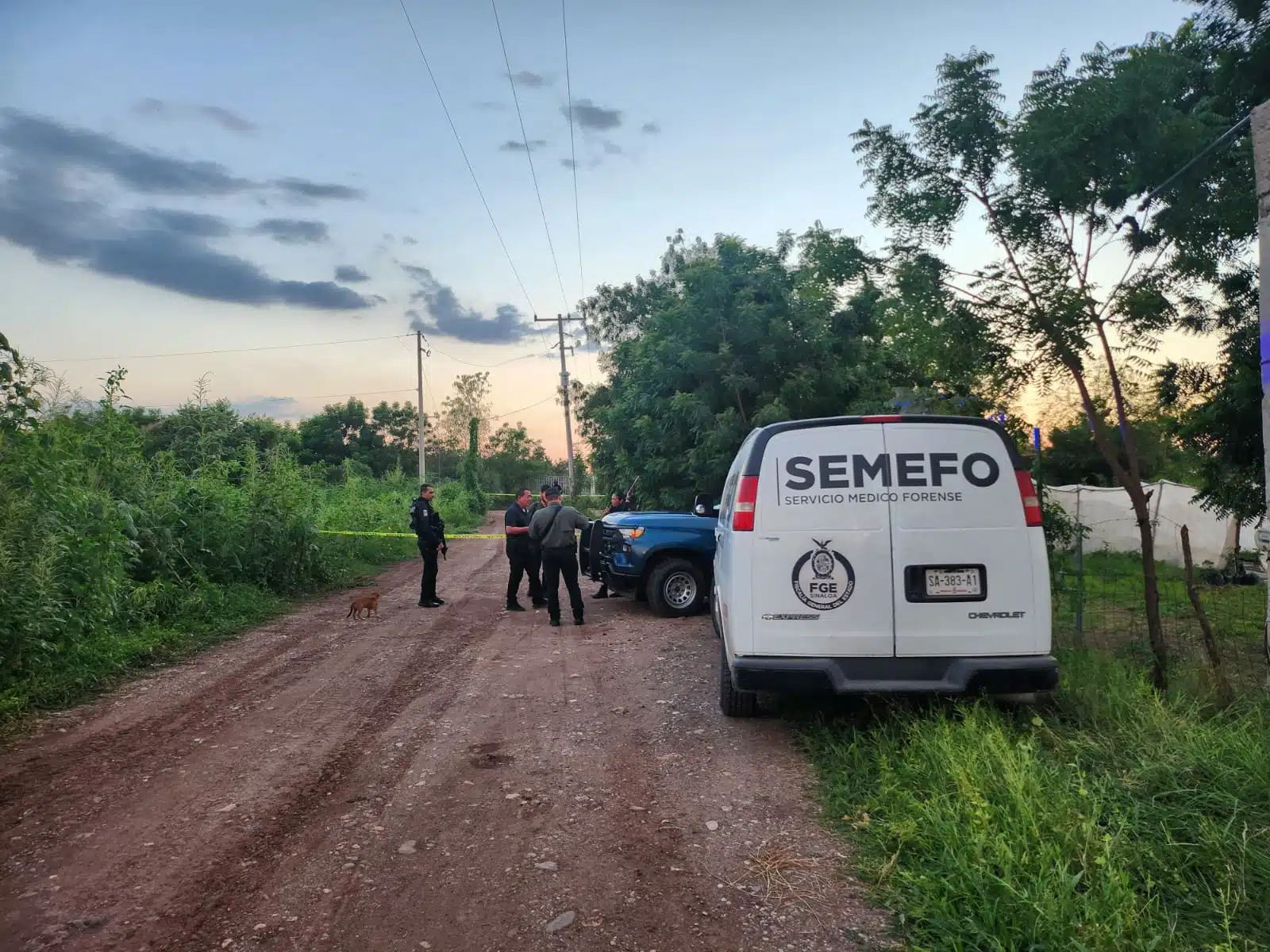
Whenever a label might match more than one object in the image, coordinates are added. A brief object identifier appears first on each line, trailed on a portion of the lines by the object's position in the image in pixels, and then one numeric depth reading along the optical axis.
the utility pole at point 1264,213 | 5.93
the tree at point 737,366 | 15.77
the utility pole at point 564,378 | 45.68
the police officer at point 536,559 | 12.59
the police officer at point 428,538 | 13.30
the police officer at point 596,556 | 12.78
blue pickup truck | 12.02
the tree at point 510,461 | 81.12
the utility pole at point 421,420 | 44.34
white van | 5.48
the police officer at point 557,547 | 11.45
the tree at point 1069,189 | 7.04
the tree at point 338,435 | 68.75
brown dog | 11.90
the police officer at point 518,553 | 13.08
